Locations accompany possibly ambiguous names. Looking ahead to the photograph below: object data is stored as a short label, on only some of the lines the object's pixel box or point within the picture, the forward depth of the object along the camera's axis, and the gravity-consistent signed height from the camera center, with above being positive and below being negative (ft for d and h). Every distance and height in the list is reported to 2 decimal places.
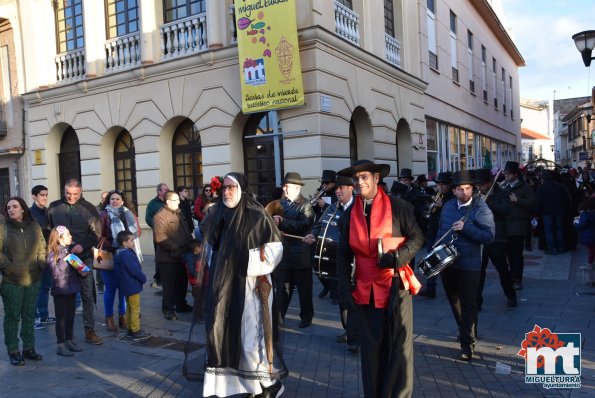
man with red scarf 12.94 -2.70
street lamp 39.24 +9.45
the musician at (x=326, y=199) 25.55 -1.27
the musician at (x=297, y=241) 21.89 -2.64
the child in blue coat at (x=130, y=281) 21.74 -3.99
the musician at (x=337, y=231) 18.76 -1.92
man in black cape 14.48 -3.58
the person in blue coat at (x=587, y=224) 26.61 -3.05
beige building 38.50 +7.66
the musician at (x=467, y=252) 17.49 -2.77
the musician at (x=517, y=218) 26.76 -2.56
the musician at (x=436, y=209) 25.50 -1.90
